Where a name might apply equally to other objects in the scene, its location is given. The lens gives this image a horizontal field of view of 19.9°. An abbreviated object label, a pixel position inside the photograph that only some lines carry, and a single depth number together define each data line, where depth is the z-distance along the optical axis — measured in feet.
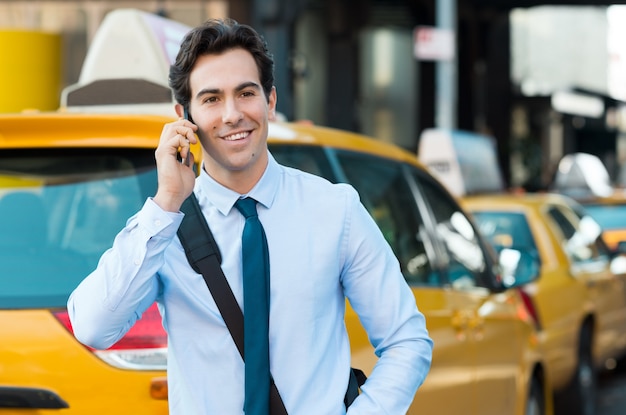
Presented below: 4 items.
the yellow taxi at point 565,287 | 38.39
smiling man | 11.88
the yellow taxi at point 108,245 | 14.98
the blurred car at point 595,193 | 56.21
